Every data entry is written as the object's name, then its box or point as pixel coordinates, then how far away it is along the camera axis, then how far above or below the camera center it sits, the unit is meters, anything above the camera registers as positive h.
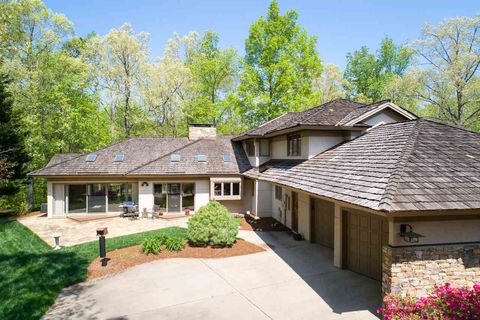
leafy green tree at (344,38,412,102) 38.67 +11.97
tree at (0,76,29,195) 19.33 +1.22
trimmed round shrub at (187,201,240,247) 12.95 -3.07
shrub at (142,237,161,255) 12.40 -3.71
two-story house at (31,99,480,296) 7.25 -0.97
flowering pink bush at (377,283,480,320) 6.26 -3.24
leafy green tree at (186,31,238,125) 33.09 +9.03
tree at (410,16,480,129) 25.86 +8.30
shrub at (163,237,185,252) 12.80 -3.74
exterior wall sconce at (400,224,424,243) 7.04 -1.80
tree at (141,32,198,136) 32.88 +8.00
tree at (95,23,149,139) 30.80 +9.67
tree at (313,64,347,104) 38.66 +9.72
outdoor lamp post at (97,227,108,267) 11.25 -3.54
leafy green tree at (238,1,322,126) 27.33 +8.38
